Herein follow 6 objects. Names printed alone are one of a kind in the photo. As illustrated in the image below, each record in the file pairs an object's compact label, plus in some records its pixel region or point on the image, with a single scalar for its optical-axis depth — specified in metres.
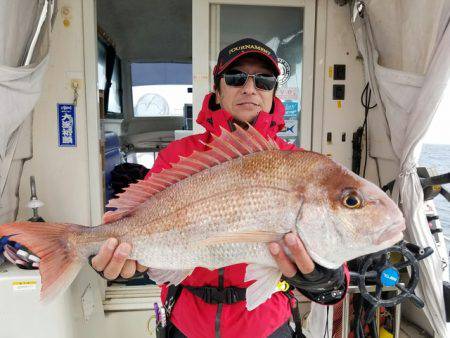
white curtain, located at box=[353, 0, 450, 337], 2.39
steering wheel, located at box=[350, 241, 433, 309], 2.26
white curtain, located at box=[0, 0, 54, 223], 2.21
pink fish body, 1.07
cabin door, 3.02
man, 1.26
